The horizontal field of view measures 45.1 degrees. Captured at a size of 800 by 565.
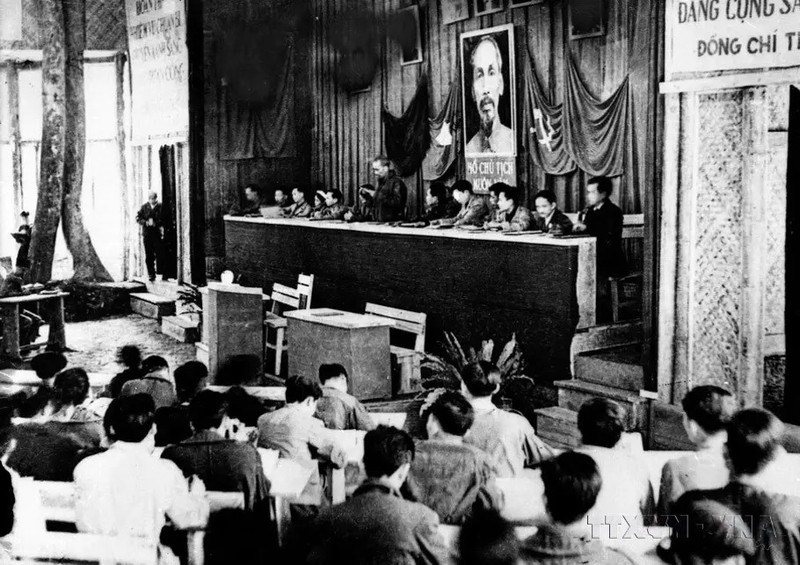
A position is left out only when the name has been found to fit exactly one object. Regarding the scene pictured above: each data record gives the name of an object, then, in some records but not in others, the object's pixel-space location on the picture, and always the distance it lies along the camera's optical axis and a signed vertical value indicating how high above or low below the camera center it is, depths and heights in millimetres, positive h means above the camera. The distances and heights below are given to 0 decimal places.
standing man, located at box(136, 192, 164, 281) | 12297 -415
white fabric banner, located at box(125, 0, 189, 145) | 11930 +1483
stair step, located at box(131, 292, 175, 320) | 11188 -1294
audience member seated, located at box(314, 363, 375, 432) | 4930 -1096
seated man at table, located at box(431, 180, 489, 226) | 8742 -159
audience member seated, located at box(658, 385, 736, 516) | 3400 -968
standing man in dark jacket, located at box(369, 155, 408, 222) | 10031 -32
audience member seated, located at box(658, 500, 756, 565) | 2775 -1017
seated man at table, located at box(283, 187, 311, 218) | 11219 -165
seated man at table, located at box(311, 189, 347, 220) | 10508 -149
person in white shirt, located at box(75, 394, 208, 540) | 3539 -1106
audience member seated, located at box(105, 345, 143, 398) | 5527 -1018
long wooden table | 7215 -742
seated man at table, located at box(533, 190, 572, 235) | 8039 -179
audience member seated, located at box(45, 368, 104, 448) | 4289 -1025
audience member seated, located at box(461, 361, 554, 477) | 4090 -1073
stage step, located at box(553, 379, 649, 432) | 6496 -1463
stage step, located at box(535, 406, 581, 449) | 6812 -1697
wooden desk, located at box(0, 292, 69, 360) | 8844 -1143
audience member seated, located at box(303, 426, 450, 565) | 2920 -1042
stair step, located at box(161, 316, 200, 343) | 10203 -1433
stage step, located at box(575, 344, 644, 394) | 6738 -1281
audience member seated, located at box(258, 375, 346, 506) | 4395 -1085
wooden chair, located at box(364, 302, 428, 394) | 7895 -1306
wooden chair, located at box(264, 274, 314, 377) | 9047 -1164
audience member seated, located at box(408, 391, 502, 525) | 3586 -1075
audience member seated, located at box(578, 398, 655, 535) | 3402 -983
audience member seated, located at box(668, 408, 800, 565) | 2895 -942
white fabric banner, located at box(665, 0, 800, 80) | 5375 +889
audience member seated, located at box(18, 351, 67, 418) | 5355 -942
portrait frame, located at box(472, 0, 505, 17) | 10320 +1987
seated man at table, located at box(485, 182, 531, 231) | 8357 -126
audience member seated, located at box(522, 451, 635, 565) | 2746 -961
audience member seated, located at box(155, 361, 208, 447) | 4332 -1034
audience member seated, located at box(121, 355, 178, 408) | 5172 -1036
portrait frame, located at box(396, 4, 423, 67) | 11594 +1787
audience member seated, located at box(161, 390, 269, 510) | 3787 -1051
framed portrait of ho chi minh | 10297 +1099
